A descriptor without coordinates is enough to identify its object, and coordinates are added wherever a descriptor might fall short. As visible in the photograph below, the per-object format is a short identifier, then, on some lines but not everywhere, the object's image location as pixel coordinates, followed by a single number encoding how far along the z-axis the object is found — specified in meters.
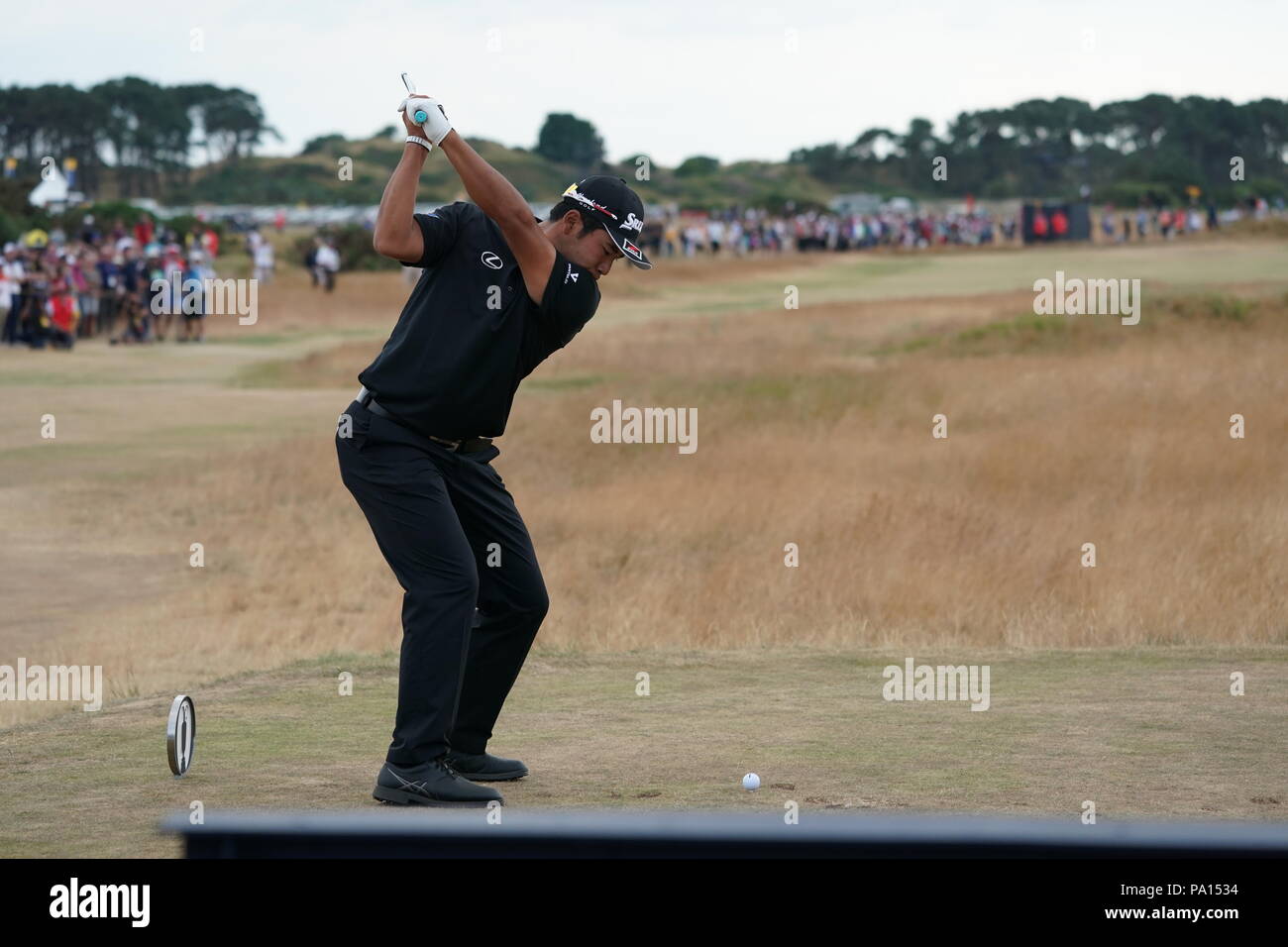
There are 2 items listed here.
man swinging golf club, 6.15
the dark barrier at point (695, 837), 3.39
